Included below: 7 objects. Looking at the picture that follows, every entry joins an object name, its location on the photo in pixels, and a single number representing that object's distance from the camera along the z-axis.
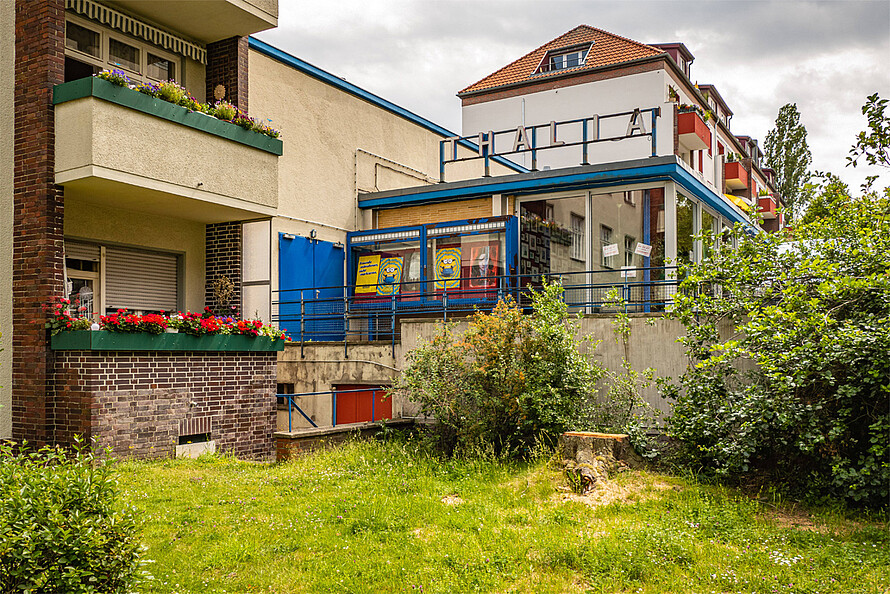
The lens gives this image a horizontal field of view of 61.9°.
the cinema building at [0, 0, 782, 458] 10.58
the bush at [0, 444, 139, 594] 4.51
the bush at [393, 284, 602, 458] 10.50
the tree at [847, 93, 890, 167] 9.05
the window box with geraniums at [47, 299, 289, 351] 10.26
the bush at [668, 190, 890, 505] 8.00
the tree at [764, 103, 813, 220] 43.34
